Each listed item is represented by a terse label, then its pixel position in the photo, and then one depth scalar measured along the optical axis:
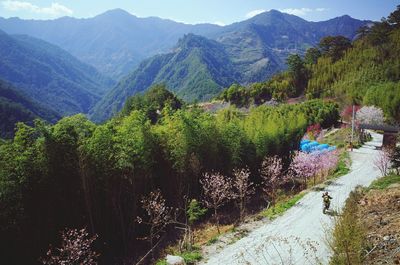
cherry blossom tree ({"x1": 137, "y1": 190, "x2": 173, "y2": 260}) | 13.61
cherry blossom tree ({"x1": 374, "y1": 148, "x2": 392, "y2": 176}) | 21.55
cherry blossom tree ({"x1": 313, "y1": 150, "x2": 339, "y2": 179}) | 25.22
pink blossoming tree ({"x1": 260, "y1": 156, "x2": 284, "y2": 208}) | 19.90
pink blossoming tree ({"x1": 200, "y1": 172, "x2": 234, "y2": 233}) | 15.82
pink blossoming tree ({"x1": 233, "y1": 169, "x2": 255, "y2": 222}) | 17.42
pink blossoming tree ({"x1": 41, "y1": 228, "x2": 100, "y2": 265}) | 10.03
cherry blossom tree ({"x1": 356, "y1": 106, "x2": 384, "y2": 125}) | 44.28
